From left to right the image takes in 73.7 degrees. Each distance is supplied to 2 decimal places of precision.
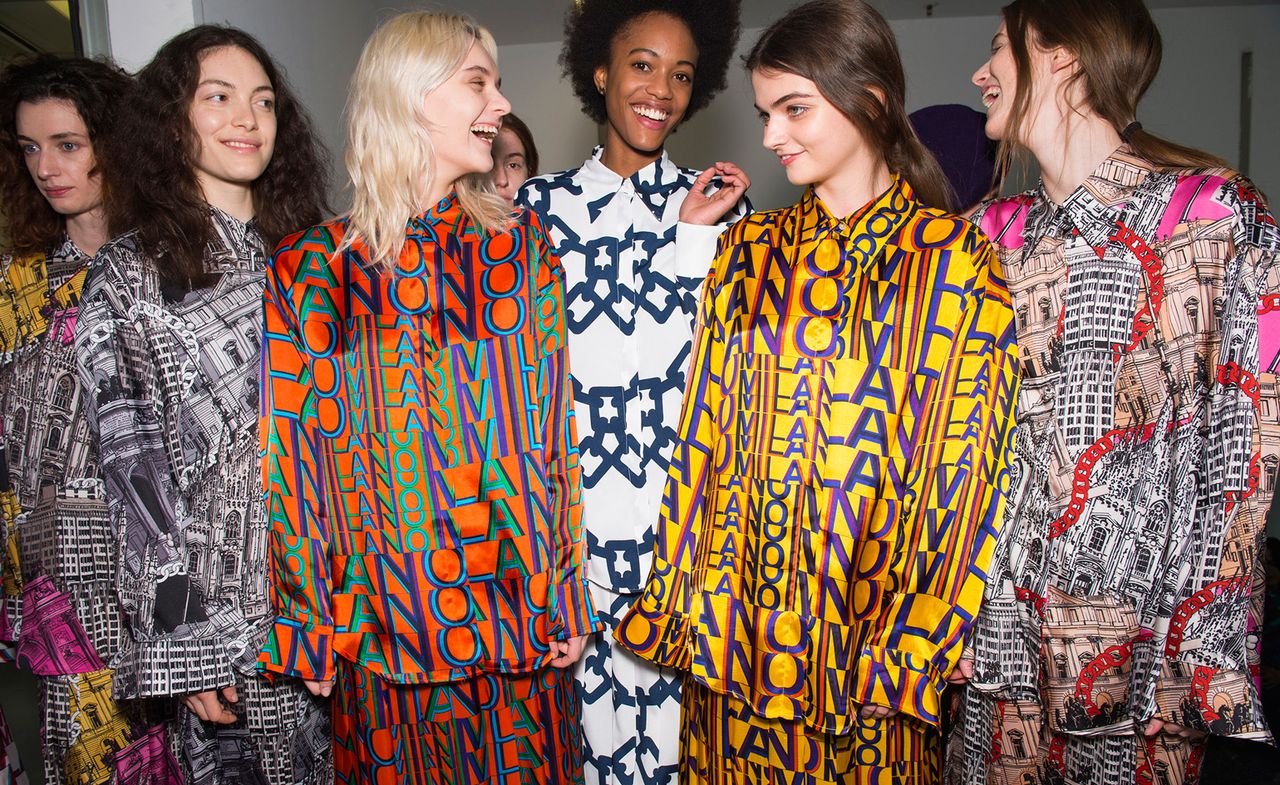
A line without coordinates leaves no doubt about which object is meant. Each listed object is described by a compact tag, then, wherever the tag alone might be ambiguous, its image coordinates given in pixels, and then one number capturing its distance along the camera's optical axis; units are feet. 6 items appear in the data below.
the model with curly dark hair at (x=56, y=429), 6.02
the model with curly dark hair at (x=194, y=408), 4.84
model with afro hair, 5.57
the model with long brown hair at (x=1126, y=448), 4.40
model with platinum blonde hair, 4.70
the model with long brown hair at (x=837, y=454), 4.48
